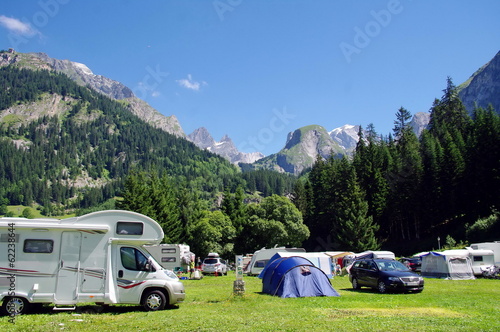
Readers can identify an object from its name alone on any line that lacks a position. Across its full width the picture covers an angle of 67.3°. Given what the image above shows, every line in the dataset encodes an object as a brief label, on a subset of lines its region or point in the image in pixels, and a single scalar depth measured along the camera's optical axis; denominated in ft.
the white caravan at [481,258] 89.71
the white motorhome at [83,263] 37.99
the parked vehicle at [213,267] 116.78
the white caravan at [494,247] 94.38
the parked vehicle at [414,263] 106.42
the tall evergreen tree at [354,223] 170.91
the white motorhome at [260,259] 108.27
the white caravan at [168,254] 114.83
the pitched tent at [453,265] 85.61
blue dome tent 52.16
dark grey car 55.88
